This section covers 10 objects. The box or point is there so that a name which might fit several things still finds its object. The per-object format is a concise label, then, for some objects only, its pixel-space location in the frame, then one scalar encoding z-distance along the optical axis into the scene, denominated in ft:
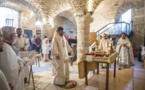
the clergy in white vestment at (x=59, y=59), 9.15
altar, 8.23
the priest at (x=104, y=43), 14.68
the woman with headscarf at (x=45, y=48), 19.88
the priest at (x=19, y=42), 9.53
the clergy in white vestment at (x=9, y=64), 4.29
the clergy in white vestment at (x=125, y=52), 13.94
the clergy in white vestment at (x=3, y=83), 3.26
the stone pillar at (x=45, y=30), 22.73
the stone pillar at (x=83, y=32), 16.33
